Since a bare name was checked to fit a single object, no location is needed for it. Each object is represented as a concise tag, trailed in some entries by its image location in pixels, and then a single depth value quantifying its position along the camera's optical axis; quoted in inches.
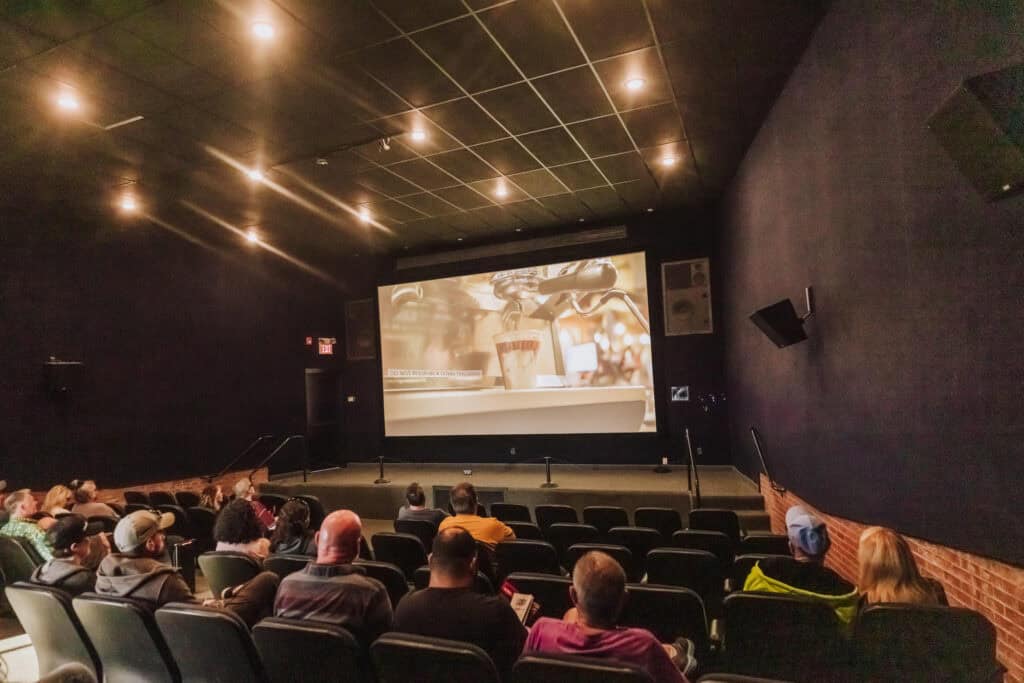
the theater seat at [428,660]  66.6
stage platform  271.7
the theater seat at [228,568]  118.8
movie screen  361.4
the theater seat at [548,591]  103.2
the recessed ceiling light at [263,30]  153.9
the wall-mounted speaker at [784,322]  180.7
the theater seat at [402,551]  146.3
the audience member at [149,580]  98.2
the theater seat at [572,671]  58.5
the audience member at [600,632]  66.6
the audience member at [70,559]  113.5
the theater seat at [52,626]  98.8
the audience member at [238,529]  134.0
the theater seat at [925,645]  72.8
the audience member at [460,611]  78.6
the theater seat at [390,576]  115.2
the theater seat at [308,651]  77.9
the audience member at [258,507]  195.0
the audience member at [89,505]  195.9
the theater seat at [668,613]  93.7
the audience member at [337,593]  91.0
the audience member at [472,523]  143.5
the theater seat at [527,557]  133.3
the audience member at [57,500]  196.7
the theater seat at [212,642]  82.9
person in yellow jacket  85.5
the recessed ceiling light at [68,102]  184.9
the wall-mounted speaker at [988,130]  81.0
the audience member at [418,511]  180.5
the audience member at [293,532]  142.5
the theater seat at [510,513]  205.0
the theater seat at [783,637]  81.4
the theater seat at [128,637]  91.2
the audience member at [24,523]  160.7
